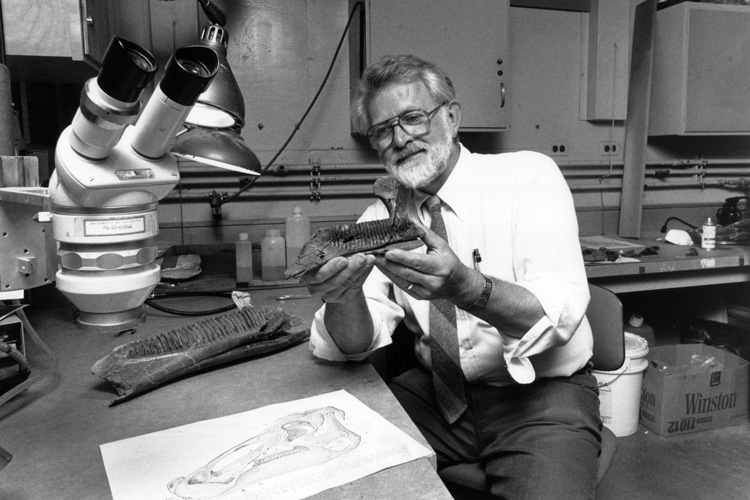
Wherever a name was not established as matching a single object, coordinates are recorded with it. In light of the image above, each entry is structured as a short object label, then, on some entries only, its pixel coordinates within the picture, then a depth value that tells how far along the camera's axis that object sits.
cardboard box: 2.27
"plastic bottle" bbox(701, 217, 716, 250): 2.52
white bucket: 2.21
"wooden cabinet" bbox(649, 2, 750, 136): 2.81
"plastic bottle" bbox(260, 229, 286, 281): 2.04
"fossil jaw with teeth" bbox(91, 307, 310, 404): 1.04
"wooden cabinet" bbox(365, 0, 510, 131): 2.37
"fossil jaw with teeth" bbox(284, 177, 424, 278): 0.95
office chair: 1.25
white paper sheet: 0.72
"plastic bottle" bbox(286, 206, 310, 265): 2.14
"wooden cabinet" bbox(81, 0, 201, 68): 2.34
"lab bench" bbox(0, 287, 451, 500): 0.72
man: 1.09
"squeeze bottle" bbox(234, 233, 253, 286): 2.00
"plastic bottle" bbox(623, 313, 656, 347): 2.61
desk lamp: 1.03
